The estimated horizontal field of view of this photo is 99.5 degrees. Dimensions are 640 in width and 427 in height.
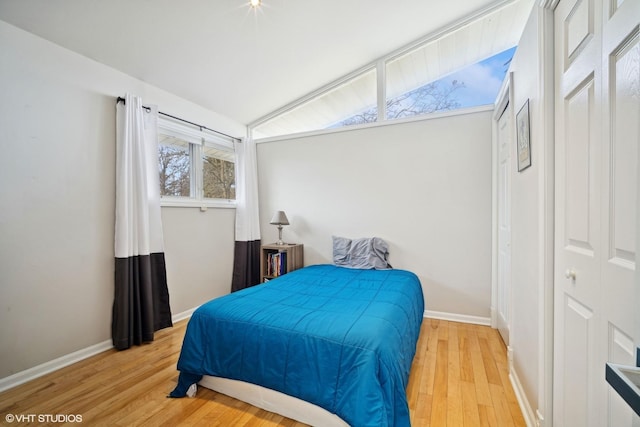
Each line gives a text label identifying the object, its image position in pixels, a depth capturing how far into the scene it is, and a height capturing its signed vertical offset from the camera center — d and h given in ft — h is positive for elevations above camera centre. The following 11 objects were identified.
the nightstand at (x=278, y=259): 11.16 -2.10
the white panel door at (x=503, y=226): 7.50 -0.61
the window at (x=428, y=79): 9.45 +5.02
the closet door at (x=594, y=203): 2.41 +0.02
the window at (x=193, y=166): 9.75 +1.78
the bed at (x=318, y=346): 4.16 -2.48
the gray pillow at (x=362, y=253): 10.08 -1.74
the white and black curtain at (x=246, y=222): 11.97 -0.57
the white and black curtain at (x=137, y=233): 7.74 -0.65
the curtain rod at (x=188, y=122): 7.95 +3.30
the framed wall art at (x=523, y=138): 4.90 +1.29
